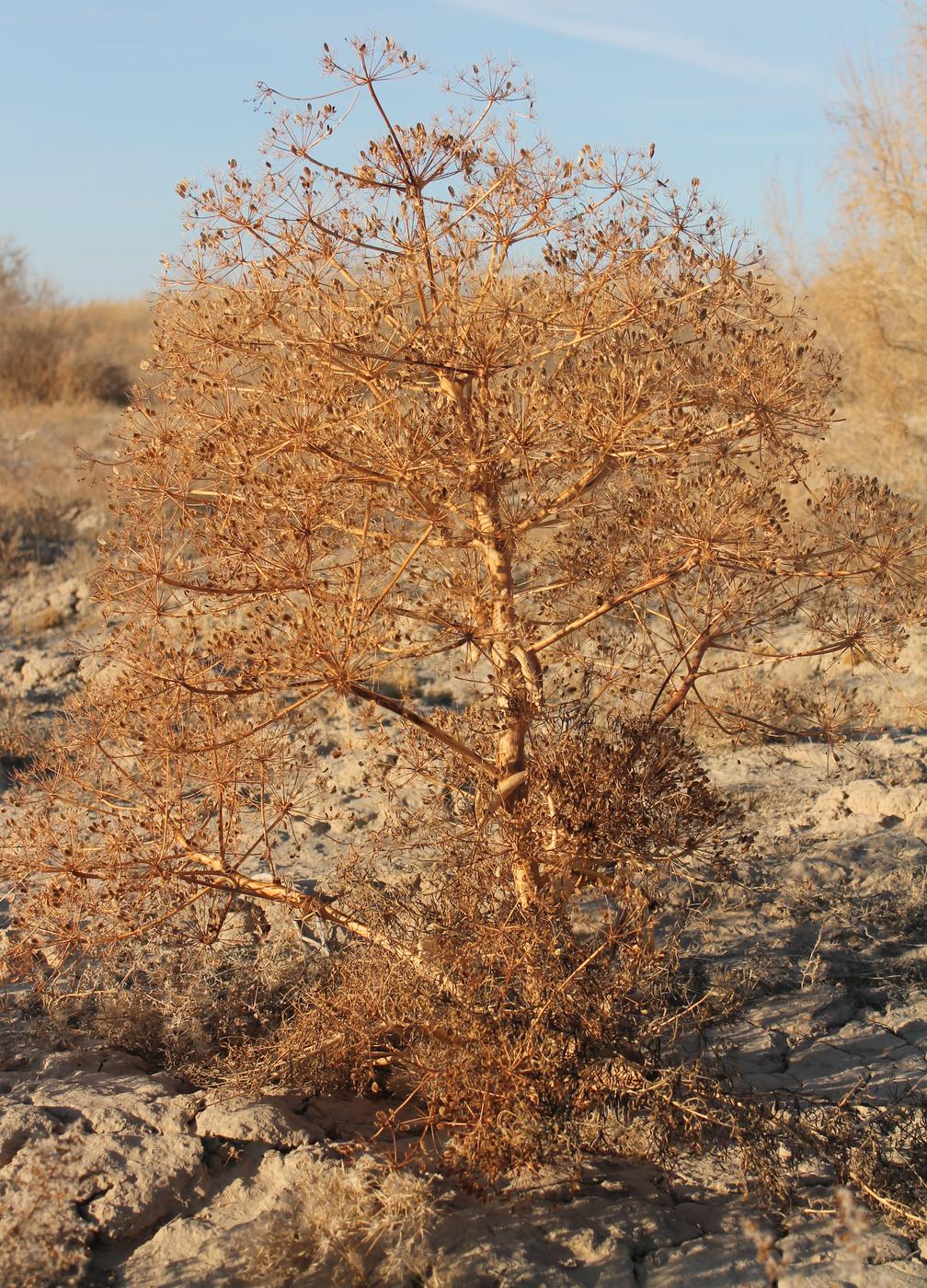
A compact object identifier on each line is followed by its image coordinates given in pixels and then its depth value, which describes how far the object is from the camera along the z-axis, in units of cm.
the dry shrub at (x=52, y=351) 2067
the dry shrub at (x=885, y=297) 1348
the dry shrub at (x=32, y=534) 1196
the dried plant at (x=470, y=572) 350
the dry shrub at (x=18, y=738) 775
